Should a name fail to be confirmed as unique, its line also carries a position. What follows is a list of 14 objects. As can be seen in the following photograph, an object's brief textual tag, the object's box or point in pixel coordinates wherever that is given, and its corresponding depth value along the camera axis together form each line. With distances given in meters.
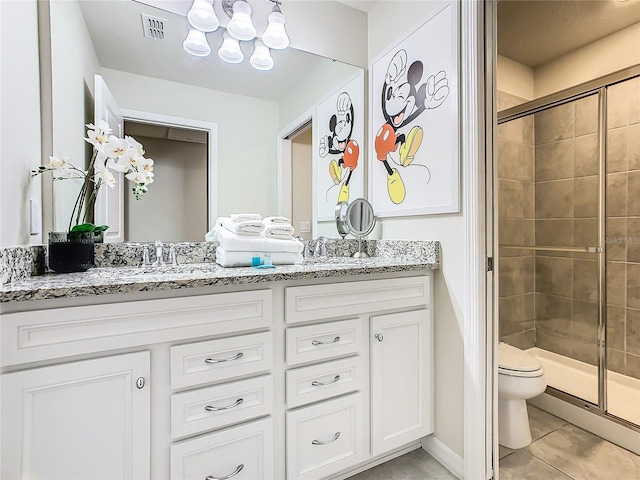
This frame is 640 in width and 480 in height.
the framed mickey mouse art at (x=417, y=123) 1.46
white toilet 1.61
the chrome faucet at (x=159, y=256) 1.46
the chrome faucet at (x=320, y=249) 1.89
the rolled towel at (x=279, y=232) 1.51
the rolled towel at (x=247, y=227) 1.42
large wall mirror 1.34
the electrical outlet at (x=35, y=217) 1.14
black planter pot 1.15
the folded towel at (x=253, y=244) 1.39
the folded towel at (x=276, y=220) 1.58
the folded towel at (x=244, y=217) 1.49
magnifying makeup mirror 1.87
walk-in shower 2.11
